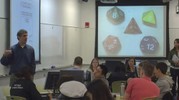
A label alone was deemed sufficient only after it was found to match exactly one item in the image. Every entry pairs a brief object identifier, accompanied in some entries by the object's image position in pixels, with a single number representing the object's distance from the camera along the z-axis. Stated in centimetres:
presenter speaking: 557
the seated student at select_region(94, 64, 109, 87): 604
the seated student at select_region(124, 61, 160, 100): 436
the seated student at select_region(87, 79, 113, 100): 318
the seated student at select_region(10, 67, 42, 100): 419
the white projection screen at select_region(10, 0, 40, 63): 616
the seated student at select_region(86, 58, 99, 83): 719
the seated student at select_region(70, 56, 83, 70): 677
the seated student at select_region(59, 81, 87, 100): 316
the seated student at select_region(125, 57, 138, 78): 803
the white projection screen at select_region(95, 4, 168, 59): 1094
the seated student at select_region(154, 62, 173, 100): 502
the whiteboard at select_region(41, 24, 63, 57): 789
